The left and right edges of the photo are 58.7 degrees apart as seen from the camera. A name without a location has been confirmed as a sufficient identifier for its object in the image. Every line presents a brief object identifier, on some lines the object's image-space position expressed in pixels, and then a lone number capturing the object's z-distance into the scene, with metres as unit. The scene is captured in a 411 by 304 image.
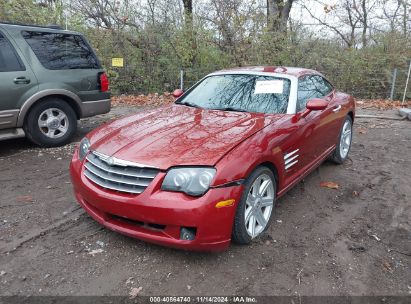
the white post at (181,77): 11.58
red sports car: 2.75
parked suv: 5.46
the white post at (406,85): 11.21
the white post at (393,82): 11.22
